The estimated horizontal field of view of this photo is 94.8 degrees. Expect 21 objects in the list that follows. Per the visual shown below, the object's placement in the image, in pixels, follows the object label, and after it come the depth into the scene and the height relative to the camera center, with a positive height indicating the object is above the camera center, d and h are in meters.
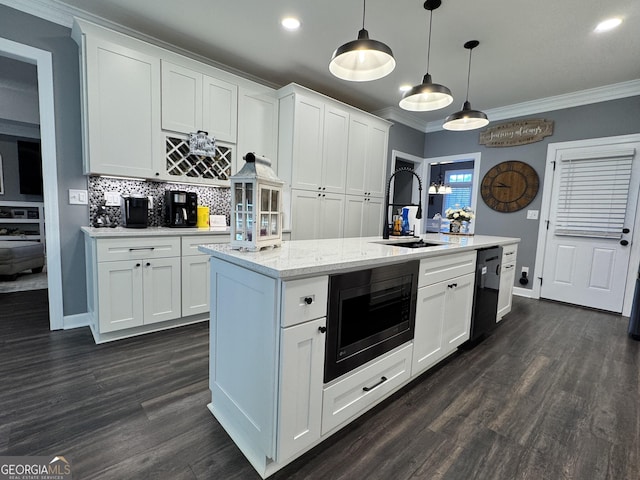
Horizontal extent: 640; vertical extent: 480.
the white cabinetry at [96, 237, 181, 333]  2.33 -0.65
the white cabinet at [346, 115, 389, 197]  4.11 +0.85
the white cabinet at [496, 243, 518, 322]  2.99 -0.62
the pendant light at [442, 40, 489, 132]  2.45 +0.88
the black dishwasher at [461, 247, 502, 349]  2.48 -0.66
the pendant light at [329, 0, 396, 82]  1.83 +0.94
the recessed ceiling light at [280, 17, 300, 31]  2.54 +1.65
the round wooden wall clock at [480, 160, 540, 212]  4.26 +0.52
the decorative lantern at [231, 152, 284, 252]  1.42 +0.03
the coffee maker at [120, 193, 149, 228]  2.66 -0.06
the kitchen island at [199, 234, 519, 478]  1.17 -0.62
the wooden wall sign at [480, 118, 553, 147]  4.12 +1.30
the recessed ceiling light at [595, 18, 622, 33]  2.38 +1.66
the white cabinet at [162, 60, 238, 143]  2.77 +1.04
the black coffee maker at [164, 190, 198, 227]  2.89 -0.01
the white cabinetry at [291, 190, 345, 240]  3.57 -0.02
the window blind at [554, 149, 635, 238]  3.58 +0.39
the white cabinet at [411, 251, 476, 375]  1.89 -0.63
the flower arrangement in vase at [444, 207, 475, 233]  3.45 +0.02
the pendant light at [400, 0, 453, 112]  2.10 +0.92
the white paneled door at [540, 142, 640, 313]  3.57 +0.00
